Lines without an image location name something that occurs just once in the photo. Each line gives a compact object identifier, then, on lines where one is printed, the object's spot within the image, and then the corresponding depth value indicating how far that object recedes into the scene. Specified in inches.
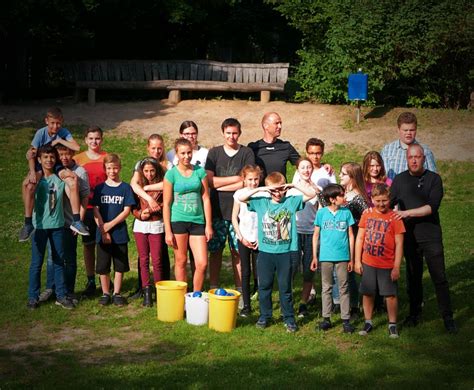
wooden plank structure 917.2
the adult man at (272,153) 358.0
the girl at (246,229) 328.2
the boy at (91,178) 373.7
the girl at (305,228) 334.0
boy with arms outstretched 317.1
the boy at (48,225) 353.1
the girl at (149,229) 357.1
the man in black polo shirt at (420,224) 315.6
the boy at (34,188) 349.4
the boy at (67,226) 360.8
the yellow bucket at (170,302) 330.6
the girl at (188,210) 339.9
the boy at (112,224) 360.8
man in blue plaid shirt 339.9
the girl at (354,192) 332.2
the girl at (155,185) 354.9
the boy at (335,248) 317.1
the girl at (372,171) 331.6
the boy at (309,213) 345.4
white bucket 325.1
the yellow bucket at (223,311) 314.5
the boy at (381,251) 308.7
